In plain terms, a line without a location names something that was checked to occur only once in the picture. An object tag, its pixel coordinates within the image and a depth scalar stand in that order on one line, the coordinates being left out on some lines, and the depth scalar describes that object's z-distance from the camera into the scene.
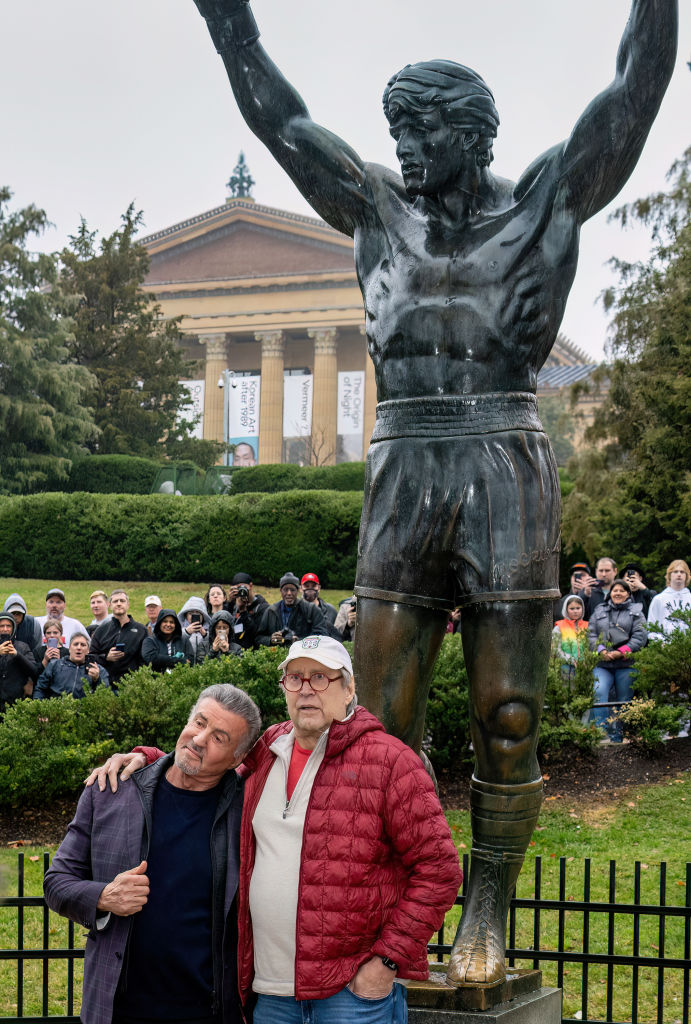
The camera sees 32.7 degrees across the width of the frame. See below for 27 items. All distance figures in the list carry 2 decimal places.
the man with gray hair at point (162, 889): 2.78
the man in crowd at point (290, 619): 11.11
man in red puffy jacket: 2.68
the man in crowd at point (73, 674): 9.75
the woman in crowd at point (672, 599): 10.15
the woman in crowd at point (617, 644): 10.05
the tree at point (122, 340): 34.16
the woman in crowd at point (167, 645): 10.23
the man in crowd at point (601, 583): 10.94
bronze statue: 3.21
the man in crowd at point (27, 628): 10.55
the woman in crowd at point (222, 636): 10.57
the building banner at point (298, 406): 48.88
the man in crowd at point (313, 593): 12.23
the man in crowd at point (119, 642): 10.26
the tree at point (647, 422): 15.45
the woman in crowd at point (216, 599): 12.00
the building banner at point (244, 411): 45.75
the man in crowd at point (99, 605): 12.17
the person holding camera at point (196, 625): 10.76
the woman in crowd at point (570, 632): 9.66
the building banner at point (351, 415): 47.19
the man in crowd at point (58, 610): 11.50
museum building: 53.59
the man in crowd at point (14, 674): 9.66
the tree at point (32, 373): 29.20
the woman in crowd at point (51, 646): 10.29
